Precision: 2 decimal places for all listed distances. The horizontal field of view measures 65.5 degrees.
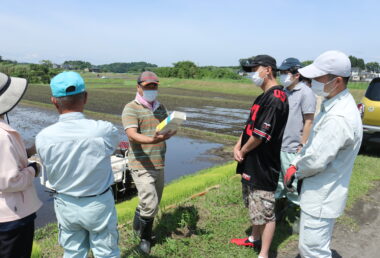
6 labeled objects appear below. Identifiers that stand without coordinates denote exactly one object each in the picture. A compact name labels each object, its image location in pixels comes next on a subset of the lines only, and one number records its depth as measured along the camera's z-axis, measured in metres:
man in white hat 2.17
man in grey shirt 3.70
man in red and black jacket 2.80
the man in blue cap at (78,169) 1.92
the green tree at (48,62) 64.66
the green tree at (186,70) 70.50
